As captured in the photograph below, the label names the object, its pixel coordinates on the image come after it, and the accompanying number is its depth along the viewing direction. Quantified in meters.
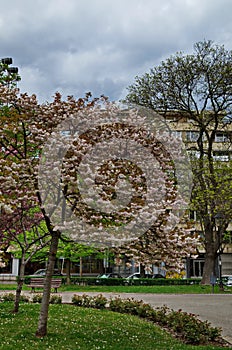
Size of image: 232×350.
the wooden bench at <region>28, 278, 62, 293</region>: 21.16
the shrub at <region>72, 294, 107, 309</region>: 12.75
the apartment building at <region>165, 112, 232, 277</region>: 25.72
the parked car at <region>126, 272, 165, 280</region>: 36.94
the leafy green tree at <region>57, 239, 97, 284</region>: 23.89
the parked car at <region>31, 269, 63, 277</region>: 40.08
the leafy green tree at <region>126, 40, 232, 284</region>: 23.59
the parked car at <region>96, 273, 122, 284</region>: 37.86
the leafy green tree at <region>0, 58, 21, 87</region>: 9.79
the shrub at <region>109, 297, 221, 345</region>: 8.36
